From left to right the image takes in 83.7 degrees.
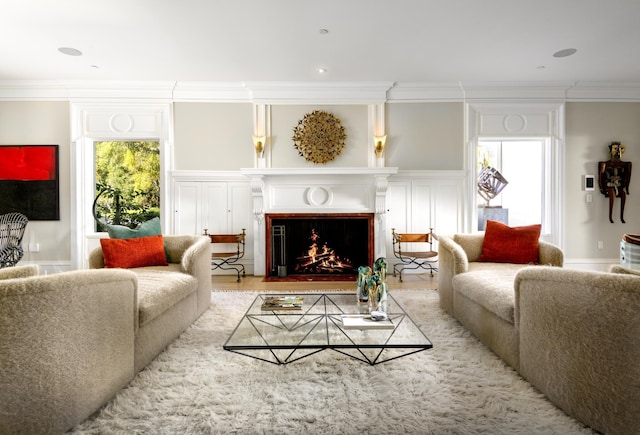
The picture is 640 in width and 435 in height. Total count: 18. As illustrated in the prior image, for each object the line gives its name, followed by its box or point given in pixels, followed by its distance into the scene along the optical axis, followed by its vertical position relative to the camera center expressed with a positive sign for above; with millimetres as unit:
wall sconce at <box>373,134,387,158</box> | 4773 +916
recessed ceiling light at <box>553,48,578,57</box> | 3820 +1717
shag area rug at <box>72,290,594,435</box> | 1510 -899
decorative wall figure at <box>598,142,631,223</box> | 4816 +474
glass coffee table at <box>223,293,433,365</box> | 1789 -659
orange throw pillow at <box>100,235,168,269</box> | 2939 -326
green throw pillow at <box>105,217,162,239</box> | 3119 -157
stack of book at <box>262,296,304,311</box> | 2332 -610
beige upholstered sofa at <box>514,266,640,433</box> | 1331 -554
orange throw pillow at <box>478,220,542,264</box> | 3119 -301
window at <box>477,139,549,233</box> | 5621 +582
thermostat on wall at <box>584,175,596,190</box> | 4879 +385
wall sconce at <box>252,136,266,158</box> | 4777 +919
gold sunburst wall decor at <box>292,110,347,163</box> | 4840 +1032
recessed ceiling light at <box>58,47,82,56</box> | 3759 +1738
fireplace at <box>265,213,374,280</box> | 4895 -462
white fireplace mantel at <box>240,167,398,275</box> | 4723 +190
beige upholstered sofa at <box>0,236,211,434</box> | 1308 -552
